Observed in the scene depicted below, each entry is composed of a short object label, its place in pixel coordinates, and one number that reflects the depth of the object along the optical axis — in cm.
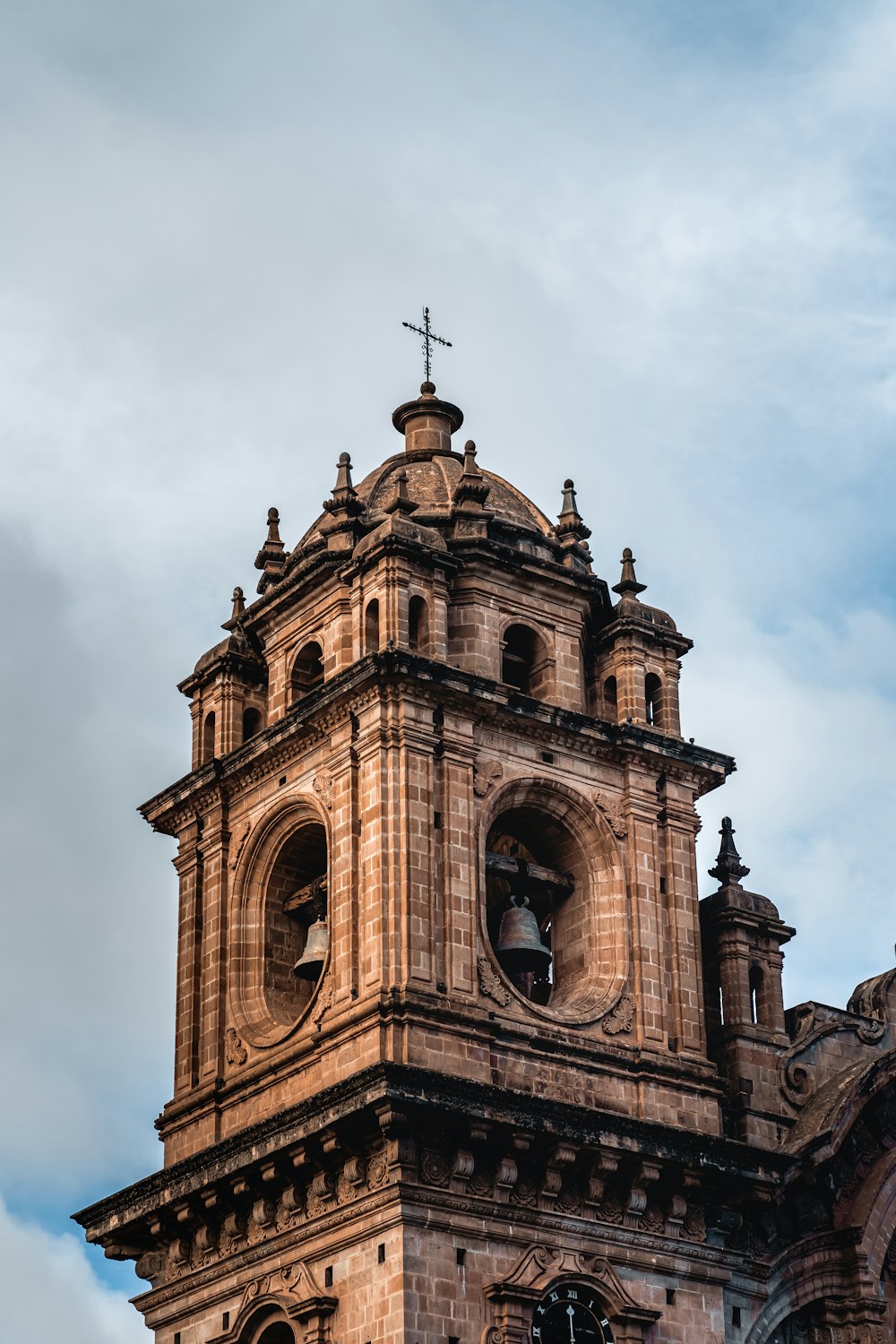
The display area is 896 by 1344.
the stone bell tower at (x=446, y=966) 3681
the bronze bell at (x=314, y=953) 4059
